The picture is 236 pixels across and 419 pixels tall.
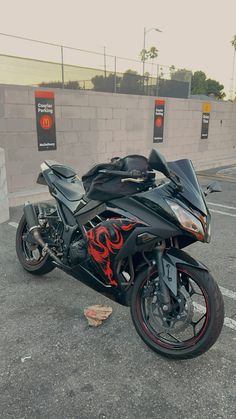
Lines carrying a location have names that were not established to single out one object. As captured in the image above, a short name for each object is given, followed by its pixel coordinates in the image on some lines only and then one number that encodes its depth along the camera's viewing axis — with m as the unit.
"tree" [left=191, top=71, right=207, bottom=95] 65.88
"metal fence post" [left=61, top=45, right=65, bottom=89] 8.05
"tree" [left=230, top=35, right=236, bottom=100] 66.50
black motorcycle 2.21
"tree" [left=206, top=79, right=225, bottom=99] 69.12
